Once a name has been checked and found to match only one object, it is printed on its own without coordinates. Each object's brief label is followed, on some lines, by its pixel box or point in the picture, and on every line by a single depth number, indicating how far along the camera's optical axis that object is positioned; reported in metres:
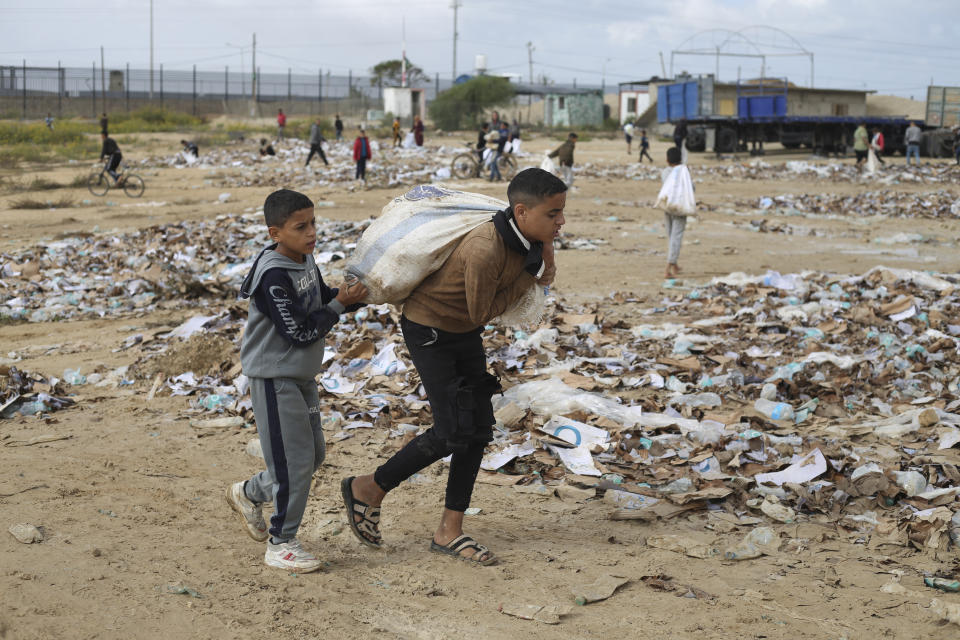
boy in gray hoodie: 2.96
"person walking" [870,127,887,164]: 27.03
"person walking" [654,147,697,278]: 9.38
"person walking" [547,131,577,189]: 16.82
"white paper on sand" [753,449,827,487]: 4.40
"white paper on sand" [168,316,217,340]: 7.09
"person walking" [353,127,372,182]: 18.88
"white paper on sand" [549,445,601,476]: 4.58
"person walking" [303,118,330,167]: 23.28
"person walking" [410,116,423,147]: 30.84
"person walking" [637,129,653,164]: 26.88
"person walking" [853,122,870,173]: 25.06
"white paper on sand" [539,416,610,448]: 4.93
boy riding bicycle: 18.09
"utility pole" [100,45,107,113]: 49.31
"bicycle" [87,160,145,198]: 18.77
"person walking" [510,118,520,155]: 22.72
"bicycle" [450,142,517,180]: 20.39
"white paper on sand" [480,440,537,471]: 4.67
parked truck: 29.25
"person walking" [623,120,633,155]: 29.89
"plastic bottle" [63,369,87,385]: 6.21
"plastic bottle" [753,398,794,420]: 5.42
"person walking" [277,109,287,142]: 33.41
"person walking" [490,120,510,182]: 20.12
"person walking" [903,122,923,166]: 26.53
